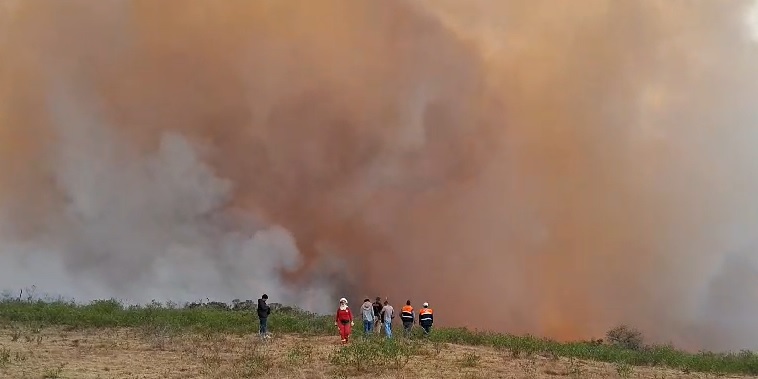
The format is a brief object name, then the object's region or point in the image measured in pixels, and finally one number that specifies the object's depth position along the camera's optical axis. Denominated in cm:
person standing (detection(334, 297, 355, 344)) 2514
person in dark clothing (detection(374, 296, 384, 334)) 2869
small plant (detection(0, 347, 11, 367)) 1917
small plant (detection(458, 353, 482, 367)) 2278
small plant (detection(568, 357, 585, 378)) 2255
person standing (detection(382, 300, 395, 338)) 2759
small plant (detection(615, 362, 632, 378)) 2332
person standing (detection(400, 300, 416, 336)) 2969
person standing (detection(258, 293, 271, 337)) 2591
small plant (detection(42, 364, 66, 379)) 1747
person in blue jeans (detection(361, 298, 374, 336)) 2675
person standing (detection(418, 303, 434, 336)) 3022
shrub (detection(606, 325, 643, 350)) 4431
